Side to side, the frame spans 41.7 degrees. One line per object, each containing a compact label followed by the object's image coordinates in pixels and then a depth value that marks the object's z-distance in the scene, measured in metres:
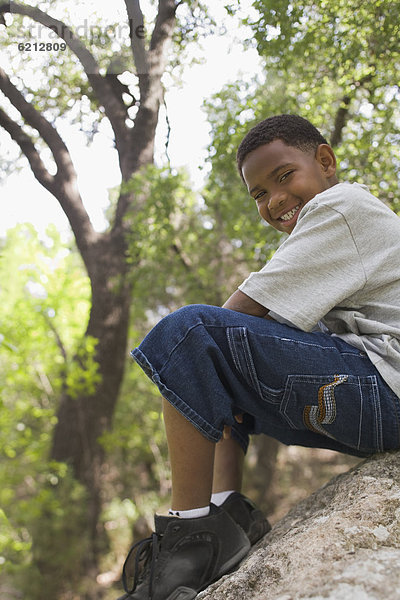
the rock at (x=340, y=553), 0.97
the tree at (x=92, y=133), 3.32
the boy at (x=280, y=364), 1.43
